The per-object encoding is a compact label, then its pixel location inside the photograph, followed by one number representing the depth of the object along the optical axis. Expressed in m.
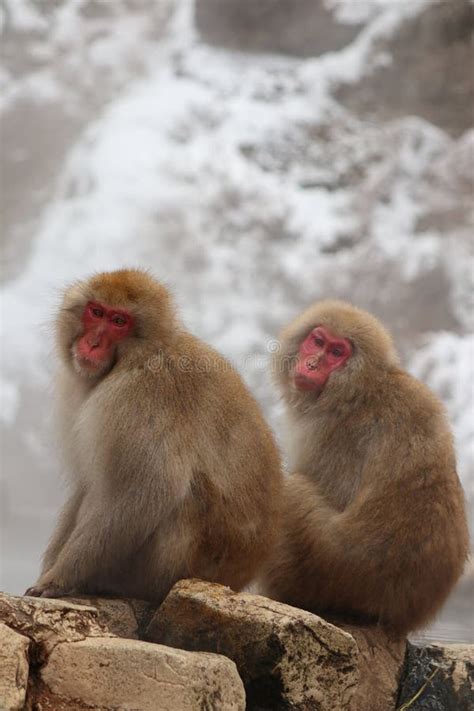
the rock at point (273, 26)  20.06
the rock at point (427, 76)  19.81
